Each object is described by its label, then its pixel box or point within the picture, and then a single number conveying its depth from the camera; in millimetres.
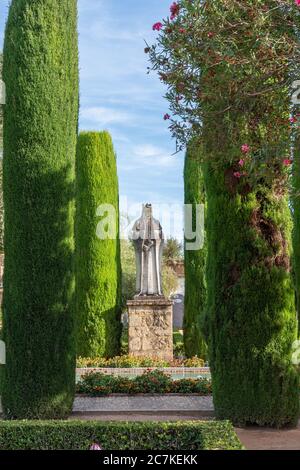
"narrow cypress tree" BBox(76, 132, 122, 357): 15656
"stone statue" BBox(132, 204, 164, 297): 15703
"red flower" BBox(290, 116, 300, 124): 5998
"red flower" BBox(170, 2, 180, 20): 5926
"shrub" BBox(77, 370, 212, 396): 10500
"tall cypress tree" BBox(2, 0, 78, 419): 8250
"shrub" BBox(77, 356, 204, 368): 13719
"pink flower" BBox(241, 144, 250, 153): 5865
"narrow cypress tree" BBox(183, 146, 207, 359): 16000
